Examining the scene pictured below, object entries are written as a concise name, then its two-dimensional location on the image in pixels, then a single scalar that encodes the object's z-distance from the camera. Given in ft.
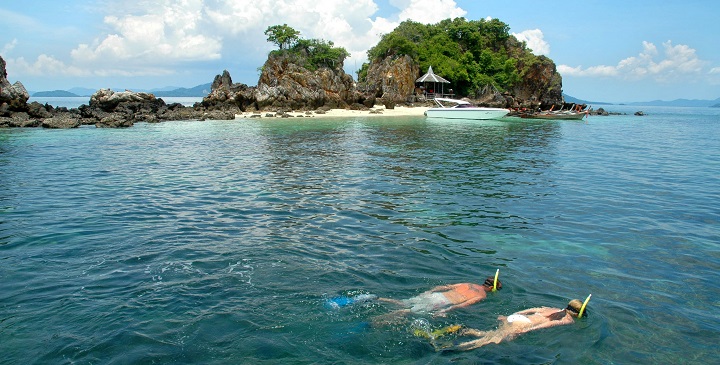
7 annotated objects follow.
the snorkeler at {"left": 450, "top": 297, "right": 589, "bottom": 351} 19.28
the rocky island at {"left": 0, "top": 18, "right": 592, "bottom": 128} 150.61
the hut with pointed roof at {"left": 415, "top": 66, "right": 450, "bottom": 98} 229.25
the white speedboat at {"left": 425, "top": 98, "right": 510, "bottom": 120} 168.86
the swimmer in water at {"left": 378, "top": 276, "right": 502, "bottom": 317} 21.86
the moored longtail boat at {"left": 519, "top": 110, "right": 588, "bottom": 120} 183.93
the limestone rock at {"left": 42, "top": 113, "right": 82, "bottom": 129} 124.98
